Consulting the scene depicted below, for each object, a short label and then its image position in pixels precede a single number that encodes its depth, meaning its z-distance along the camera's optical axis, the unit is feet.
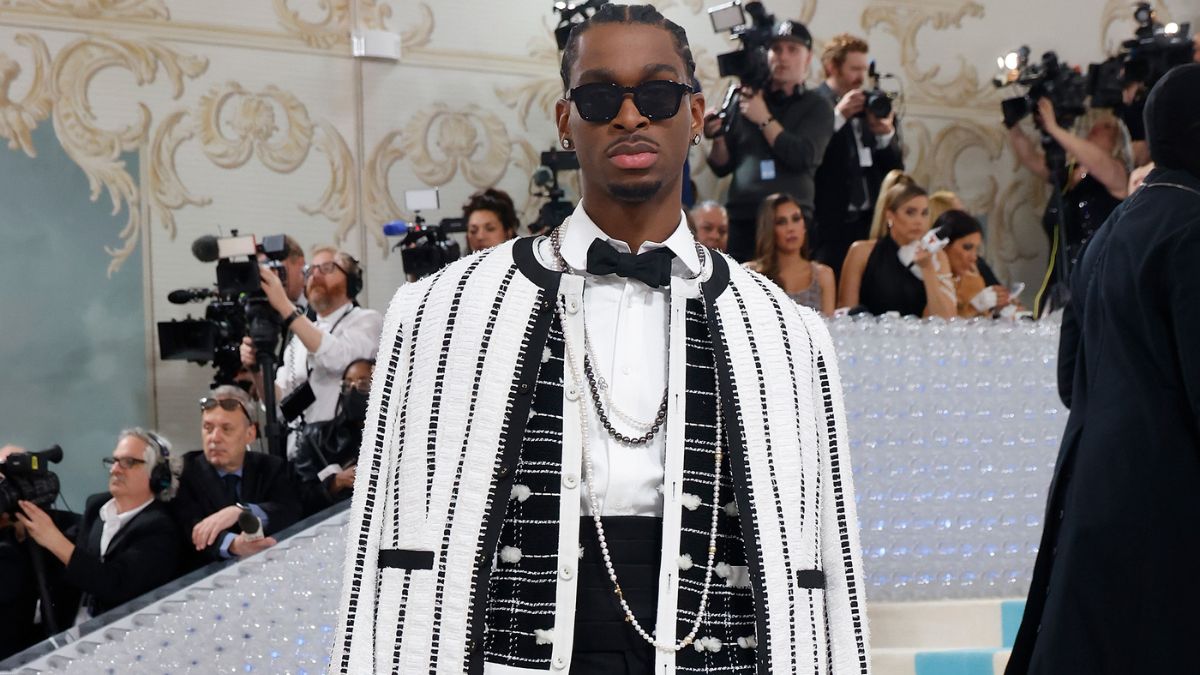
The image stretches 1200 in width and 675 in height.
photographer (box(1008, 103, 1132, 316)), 24.30
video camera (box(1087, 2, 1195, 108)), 24.22
